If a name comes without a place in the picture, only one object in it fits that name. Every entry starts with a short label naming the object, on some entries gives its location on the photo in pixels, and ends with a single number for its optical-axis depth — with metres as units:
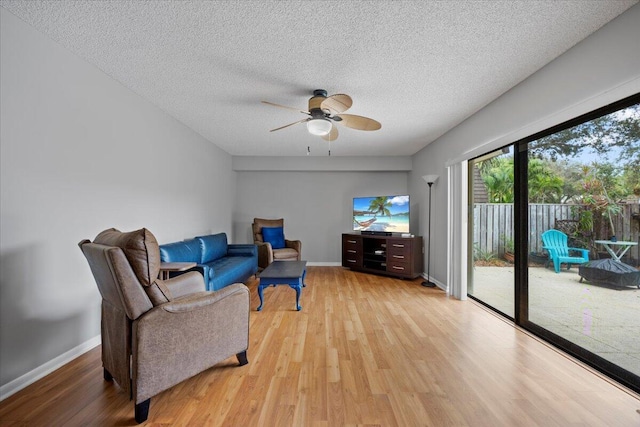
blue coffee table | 3.08
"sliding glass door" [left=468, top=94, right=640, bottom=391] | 1.83
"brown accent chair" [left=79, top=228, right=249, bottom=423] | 1.44
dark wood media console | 4.76
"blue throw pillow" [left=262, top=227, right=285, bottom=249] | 5.44
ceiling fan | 2.58
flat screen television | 5.13
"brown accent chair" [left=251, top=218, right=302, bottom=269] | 4.93
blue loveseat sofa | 3.05
